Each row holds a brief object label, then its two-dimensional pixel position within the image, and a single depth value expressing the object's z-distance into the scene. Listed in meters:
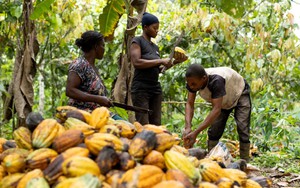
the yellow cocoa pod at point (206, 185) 1.66
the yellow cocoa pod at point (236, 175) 1.92
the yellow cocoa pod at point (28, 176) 1.60
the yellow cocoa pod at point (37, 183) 1.53
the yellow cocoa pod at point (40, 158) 1.70
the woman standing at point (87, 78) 3.10
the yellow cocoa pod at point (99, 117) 2.02
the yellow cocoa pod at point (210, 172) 1.83
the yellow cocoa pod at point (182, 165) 1.69
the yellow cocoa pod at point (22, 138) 1.89
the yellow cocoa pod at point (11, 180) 1.67
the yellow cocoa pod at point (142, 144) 1.73
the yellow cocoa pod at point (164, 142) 1.84
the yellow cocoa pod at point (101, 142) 1.74
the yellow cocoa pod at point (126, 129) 2.02
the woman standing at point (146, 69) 3.84
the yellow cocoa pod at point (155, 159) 1.72
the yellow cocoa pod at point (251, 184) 1.96
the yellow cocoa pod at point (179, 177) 1.58
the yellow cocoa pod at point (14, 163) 1.73
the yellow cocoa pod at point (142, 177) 1.50
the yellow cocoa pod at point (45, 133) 1.81
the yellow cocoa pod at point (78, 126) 1.89
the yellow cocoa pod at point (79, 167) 1.56
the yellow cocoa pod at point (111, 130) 1.93
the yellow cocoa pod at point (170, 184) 1.46
